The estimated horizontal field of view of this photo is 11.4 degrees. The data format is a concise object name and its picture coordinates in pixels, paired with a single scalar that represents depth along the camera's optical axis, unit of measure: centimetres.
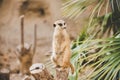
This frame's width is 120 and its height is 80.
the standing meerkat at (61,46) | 349
